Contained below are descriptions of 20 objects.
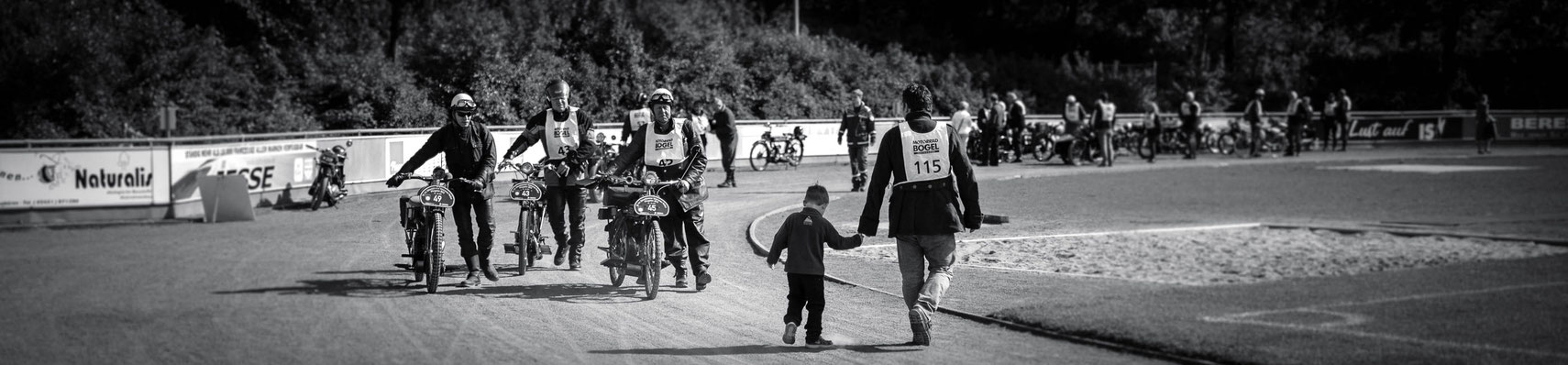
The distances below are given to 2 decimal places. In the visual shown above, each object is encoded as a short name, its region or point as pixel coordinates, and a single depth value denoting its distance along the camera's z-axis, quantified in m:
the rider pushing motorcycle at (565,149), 12.82
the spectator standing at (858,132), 23.30
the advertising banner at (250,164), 20.23
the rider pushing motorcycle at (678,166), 11.55
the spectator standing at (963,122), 27.44
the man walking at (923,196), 8.62
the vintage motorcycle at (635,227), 11.02
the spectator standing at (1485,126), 40.53
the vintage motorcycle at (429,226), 11.12
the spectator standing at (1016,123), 33.28
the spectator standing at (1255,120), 36.12
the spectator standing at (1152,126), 36.06
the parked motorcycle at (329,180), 20.84
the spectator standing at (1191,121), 36.66
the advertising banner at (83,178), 19.11
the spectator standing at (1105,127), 31.58
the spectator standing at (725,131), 24.80
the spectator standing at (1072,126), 33.28
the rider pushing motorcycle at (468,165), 11.51
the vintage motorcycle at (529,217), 12.25
